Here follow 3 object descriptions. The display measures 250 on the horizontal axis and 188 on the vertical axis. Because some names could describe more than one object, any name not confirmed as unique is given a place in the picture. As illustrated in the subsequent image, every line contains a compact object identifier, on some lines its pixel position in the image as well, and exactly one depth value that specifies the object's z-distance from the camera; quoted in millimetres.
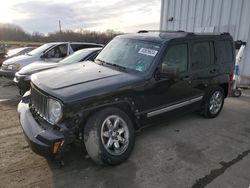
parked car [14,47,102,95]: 5758
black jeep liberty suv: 2932
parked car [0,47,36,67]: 11184
